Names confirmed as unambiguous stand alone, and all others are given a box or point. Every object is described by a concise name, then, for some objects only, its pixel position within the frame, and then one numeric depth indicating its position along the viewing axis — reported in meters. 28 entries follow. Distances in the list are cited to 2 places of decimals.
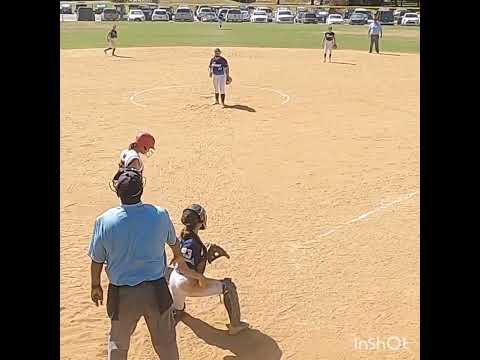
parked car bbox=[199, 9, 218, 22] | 66.30
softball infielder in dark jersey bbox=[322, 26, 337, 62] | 32.78
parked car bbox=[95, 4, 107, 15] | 70.38
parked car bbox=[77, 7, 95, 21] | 65.12
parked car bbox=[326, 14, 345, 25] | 65.66
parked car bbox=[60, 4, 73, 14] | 69.81
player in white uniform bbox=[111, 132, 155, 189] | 9.27
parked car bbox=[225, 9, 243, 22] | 66.44
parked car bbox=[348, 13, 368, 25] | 64.54
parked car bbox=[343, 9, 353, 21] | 68.56
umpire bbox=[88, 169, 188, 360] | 5.93
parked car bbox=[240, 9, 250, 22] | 67.25
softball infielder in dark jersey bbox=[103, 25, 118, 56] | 34.78
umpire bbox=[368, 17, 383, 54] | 37.06
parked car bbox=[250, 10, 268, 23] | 66.12
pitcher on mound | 21.27
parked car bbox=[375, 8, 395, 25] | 66.62
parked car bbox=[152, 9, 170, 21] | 66.44
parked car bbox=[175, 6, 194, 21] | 66.44
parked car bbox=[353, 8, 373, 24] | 66.14
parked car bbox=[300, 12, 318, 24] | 65.48
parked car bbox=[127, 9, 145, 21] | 65.88
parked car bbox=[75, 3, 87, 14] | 68.43
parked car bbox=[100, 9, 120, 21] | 65.50
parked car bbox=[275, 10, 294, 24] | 65.88
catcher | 7.60
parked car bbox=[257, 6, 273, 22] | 67.53
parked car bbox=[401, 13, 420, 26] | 63.72
